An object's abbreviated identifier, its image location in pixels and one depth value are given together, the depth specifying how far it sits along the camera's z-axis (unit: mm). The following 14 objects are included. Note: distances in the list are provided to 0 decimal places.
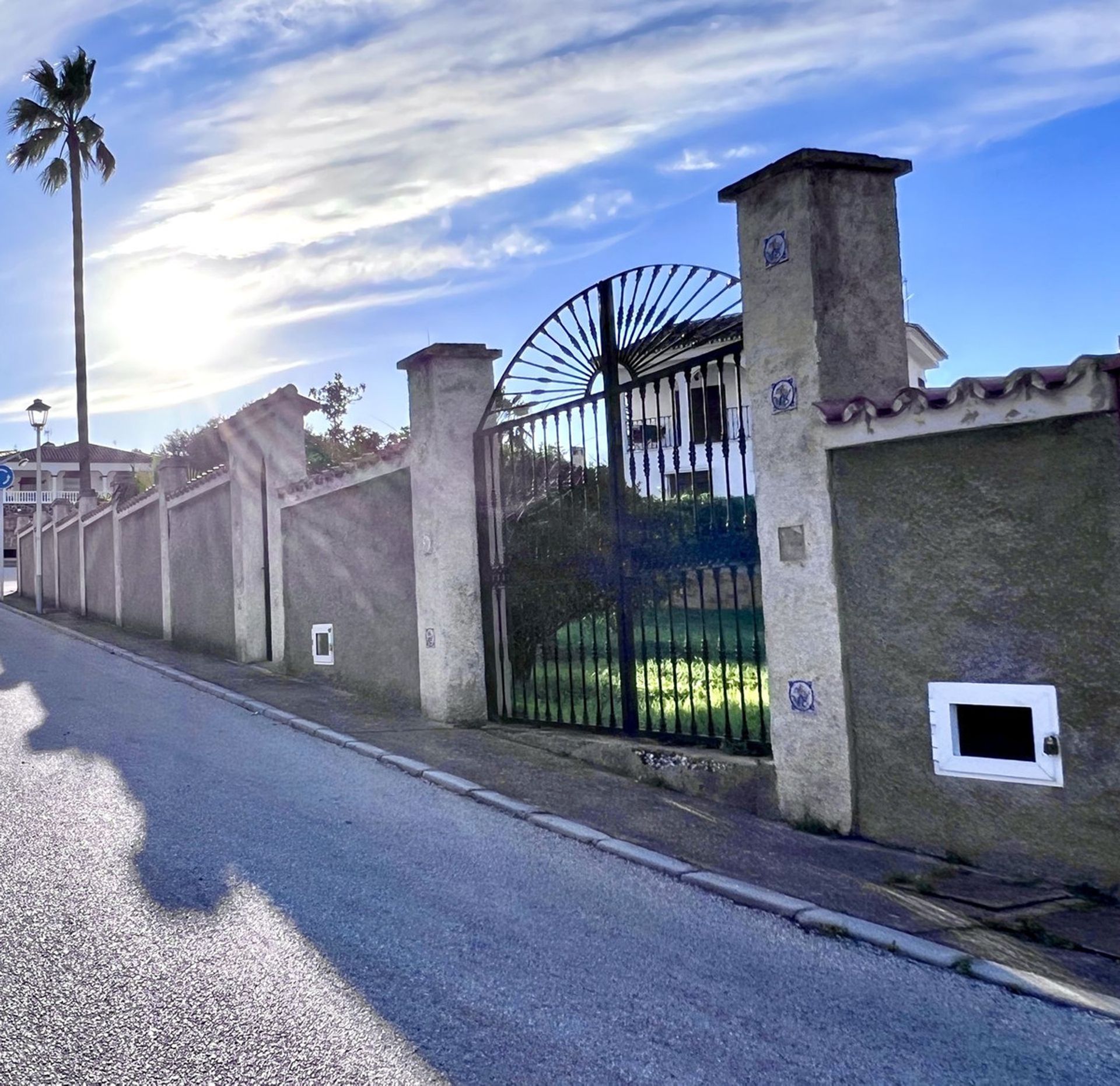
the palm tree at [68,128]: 28750
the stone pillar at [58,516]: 26922
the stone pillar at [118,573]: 20844
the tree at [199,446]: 28502
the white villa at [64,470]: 56712
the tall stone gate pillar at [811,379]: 5750
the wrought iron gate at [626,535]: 6547
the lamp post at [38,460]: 24766
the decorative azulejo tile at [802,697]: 5832
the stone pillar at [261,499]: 13422
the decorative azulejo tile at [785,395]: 5898
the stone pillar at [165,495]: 17566
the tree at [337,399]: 38344
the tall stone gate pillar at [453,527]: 9188
